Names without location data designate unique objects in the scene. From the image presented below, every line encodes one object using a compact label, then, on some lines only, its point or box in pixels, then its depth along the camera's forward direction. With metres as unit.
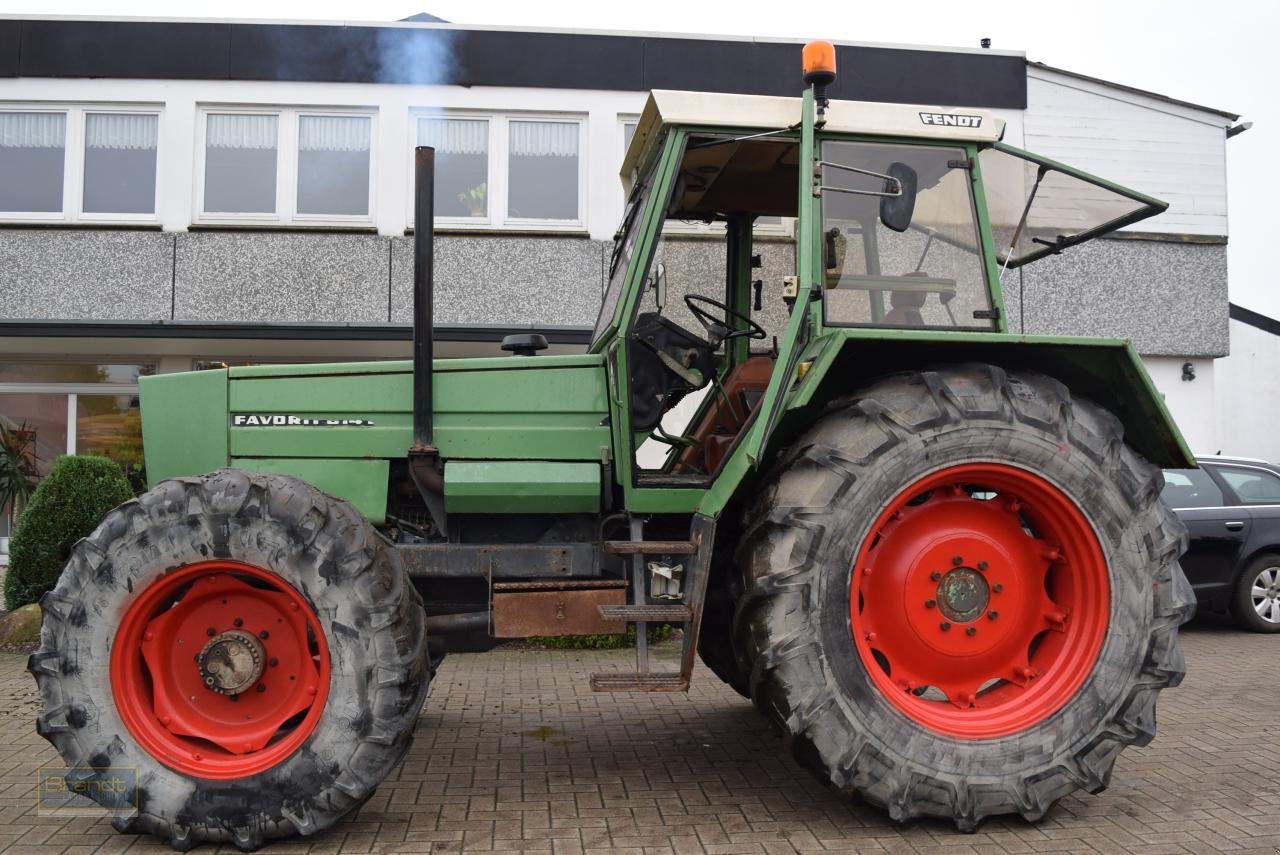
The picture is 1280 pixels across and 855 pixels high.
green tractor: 3.51
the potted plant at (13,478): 9.70
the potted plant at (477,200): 10.22
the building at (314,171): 10.01
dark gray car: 8.79
